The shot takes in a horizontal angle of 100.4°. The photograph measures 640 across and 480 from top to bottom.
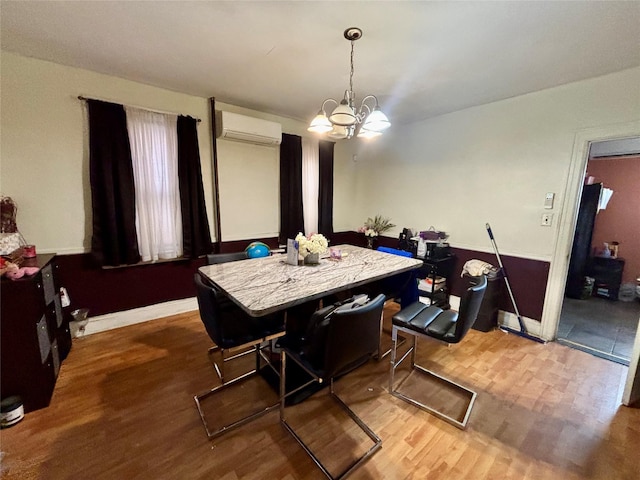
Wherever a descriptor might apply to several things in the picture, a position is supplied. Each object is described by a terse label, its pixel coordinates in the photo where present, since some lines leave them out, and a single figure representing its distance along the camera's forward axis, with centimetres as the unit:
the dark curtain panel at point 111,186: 246
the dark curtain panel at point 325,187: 407
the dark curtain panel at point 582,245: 364
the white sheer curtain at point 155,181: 268
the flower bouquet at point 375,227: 409
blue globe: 253
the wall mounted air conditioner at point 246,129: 302
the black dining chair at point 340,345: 126
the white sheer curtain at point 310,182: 388
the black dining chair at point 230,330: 149
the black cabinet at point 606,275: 373
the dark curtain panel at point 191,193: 291
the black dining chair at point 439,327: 160
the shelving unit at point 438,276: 317
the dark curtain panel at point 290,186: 366
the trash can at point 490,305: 280
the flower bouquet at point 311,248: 214
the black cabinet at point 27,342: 160
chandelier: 177
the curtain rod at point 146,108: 237
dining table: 147
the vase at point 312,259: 215
